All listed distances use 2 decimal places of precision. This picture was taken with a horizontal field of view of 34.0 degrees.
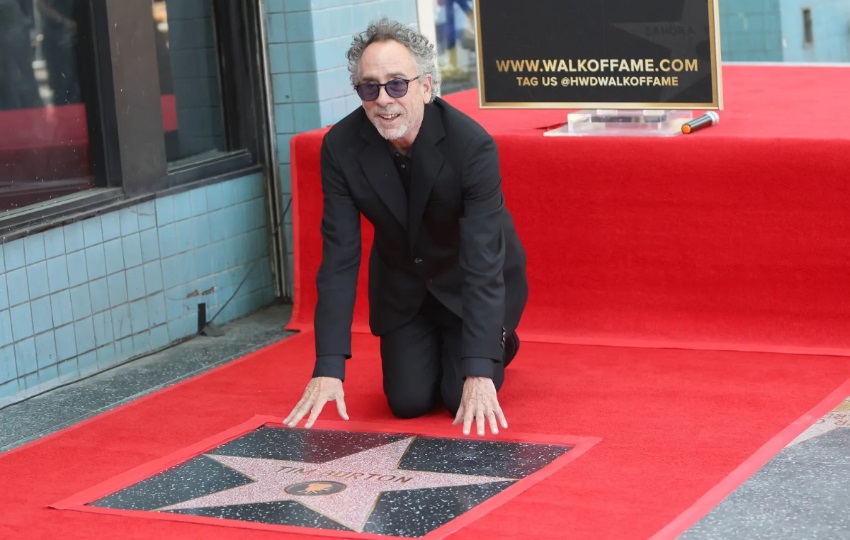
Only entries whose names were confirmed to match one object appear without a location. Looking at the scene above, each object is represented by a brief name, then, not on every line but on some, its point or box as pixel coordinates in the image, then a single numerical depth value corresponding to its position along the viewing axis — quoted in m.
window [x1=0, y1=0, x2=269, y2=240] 4.49
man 3.54
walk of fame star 3.27
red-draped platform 4.41
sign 4.64
